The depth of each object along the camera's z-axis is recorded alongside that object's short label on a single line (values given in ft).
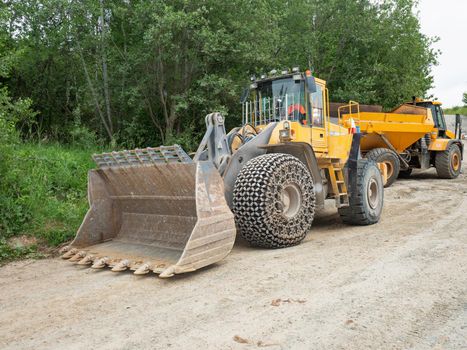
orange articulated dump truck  39.73
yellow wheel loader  15.24
